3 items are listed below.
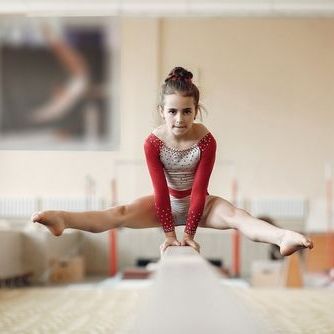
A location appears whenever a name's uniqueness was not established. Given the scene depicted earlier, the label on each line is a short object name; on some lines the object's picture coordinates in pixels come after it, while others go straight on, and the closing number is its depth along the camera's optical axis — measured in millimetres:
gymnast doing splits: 3031
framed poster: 13691
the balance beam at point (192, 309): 1854
